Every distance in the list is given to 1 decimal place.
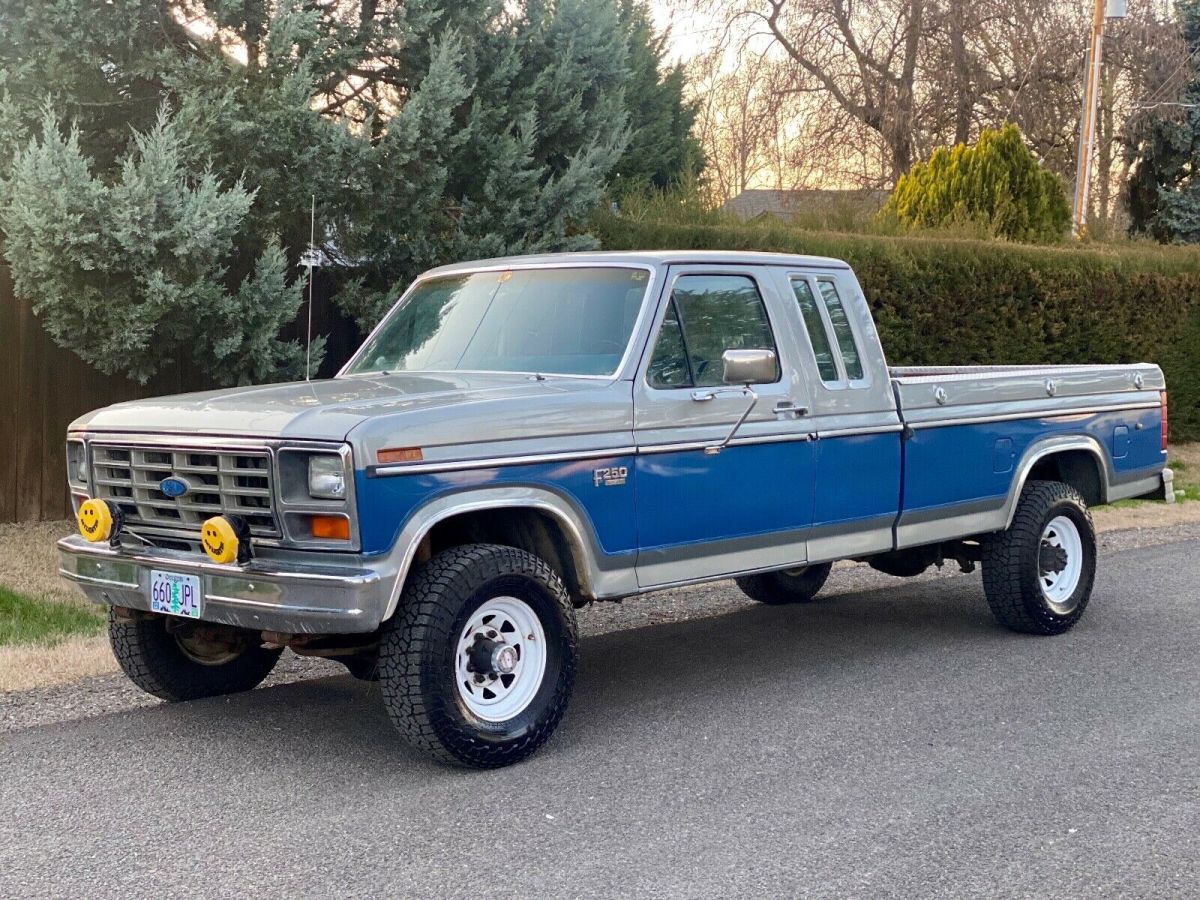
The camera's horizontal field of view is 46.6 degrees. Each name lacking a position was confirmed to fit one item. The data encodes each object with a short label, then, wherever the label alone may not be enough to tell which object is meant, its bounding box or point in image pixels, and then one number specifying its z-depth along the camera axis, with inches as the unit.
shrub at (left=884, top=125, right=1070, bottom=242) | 711.1
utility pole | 832.3
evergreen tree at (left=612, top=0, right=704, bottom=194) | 873.5
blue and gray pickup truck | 201.3
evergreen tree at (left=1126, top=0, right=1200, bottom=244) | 1037.2
